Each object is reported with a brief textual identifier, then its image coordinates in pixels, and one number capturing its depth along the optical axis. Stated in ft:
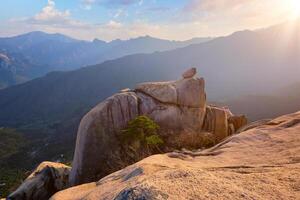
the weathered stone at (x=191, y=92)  78.38
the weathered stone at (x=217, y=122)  80.23
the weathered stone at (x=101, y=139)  65.94
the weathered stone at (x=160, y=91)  76.78
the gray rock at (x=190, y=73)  82.77
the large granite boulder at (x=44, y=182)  61.24
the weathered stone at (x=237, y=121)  87.37
